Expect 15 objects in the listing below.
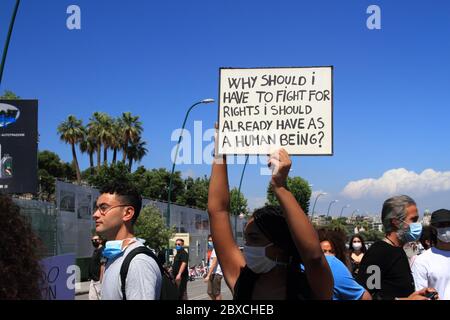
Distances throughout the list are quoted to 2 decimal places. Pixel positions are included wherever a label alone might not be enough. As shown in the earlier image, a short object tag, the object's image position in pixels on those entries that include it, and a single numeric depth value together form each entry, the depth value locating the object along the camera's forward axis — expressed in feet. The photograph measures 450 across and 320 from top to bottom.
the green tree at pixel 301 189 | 329.11
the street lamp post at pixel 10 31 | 50.65
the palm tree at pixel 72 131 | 178.70
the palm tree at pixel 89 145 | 185.37
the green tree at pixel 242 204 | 279.40
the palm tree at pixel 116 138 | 188.55
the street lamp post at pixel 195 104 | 98.81
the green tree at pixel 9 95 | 155.33
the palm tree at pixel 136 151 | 202.69
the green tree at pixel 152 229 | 125.59
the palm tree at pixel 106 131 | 184.72
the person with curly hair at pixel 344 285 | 12.42
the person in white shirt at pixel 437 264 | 15.40
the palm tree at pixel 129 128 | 194.49
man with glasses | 11.79
